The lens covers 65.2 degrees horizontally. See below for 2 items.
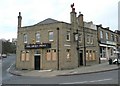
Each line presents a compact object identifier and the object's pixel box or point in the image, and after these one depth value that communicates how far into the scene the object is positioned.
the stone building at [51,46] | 13.97
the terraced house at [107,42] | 17.95
